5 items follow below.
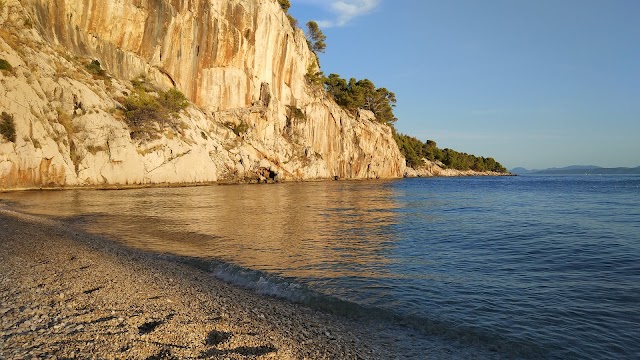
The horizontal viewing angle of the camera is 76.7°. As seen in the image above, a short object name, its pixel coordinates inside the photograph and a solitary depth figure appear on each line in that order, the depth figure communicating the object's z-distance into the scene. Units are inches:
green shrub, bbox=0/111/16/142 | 1249.4
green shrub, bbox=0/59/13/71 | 1316.4
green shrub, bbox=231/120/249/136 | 2517.6
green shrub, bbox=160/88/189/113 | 2051.7
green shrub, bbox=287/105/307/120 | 3105.3
